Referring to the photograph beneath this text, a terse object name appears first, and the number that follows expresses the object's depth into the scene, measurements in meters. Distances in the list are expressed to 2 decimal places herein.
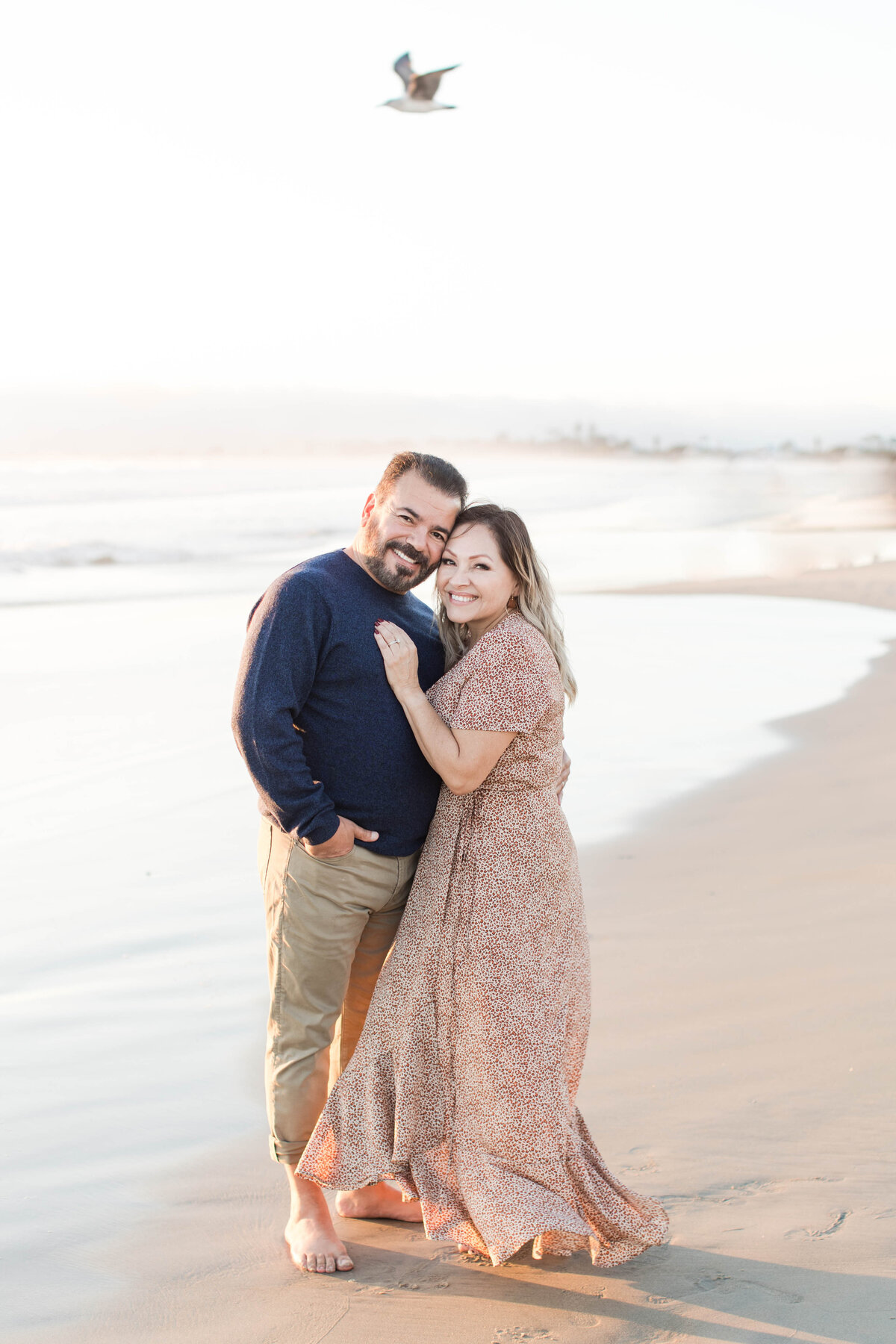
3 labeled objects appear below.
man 2.82
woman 2.74
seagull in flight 7.56
